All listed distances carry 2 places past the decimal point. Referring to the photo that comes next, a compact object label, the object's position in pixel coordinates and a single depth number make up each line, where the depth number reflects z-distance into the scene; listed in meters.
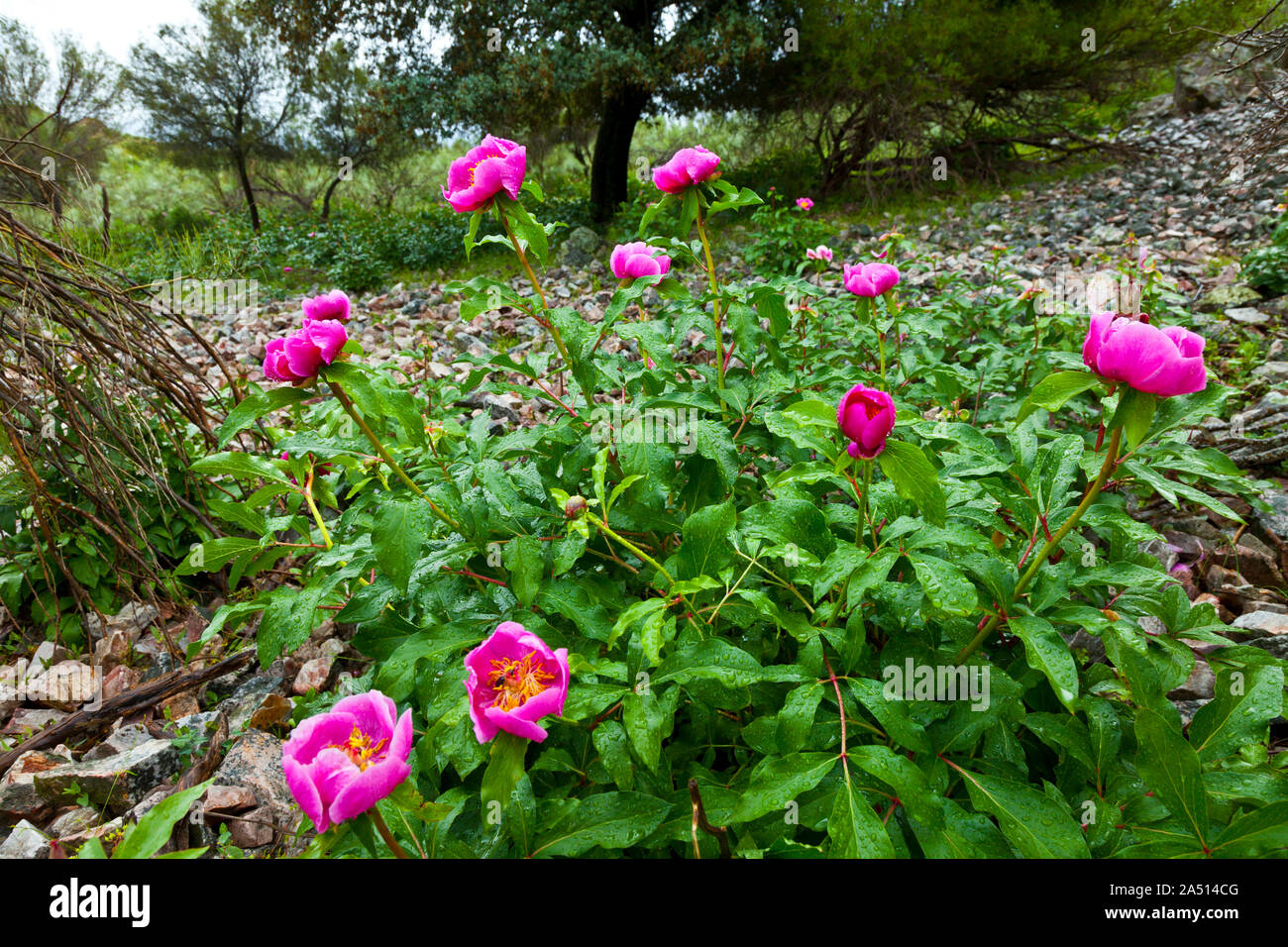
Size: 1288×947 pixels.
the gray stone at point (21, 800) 1.39
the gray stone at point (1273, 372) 2.48
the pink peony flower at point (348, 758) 0.64
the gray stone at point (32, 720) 1.66
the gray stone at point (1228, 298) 3.19
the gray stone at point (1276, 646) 1.45
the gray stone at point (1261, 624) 1.51
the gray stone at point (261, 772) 1.37
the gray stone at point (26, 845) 1.29
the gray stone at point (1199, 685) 1.48
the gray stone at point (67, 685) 1.73
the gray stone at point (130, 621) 1.95
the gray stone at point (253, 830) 1.31
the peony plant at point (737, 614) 0.81
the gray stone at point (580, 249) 5.86
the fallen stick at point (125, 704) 1.56
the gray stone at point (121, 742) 1.55
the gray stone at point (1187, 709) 1.36
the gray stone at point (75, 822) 1.36
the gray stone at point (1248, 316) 2.93
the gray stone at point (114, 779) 1.40
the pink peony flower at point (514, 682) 0.72
